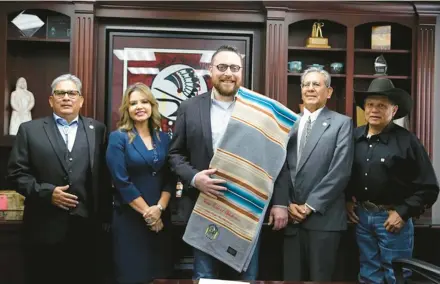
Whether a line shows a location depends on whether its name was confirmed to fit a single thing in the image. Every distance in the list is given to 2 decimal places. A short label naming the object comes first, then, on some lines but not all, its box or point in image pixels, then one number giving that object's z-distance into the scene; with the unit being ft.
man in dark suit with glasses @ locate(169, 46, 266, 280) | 7.50
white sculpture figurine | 11.34
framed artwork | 11.85
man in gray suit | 7.99
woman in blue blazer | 7.88
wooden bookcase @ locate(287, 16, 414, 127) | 12.29
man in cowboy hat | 8.12
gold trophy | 12.05
